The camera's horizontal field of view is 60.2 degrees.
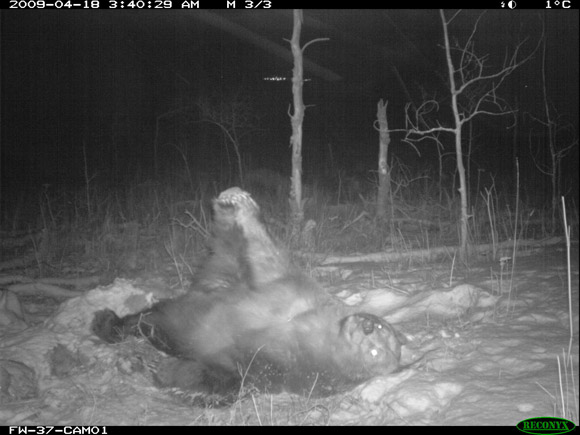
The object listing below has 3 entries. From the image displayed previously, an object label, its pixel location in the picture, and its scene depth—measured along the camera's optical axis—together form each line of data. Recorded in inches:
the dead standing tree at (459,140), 226.7
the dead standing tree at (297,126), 276.7
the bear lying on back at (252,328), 124.8
